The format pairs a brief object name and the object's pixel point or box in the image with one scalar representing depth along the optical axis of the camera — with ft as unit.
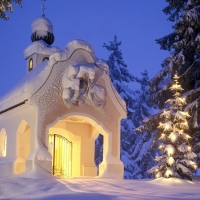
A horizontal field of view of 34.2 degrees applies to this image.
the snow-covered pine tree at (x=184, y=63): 42.24
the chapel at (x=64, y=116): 39.57
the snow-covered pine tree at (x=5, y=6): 29.69
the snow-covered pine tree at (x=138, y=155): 80.71
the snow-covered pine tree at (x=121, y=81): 85.50
